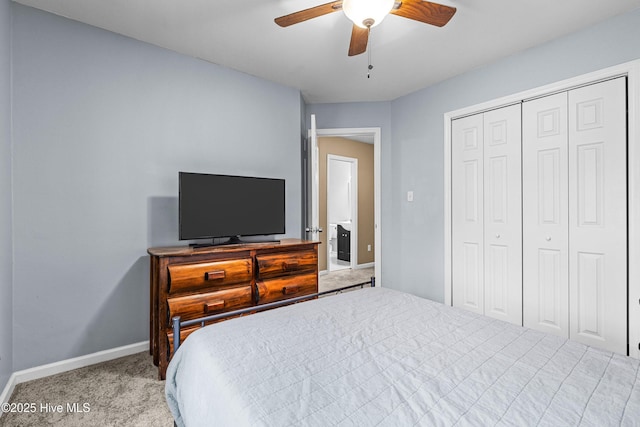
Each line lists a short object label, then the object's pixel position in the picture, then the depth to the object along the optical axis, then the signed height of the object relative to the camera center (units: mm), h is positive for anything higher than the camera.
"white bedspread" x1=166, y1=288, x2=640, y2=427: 828 -540
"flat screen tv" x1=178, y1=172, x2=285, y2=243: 2426 +44
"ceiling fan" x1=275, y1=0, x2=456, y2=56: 1509 +1057
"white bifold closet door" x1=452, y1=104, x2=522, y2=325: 2789 -38
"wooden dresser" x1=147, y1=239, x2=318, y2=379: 2113 -530
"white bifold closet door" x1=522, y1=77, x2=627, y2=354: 2217 -41
